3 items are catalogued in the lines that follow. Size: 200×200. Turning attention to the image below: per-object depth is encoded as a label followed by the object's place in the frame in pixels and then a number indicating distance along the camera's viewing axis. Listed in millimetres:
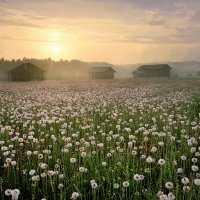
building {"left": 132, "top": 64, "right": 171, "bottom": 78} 119312
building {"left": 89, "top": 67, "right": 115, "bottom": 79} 110062
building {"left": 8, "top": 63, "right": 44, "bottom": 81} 84188
